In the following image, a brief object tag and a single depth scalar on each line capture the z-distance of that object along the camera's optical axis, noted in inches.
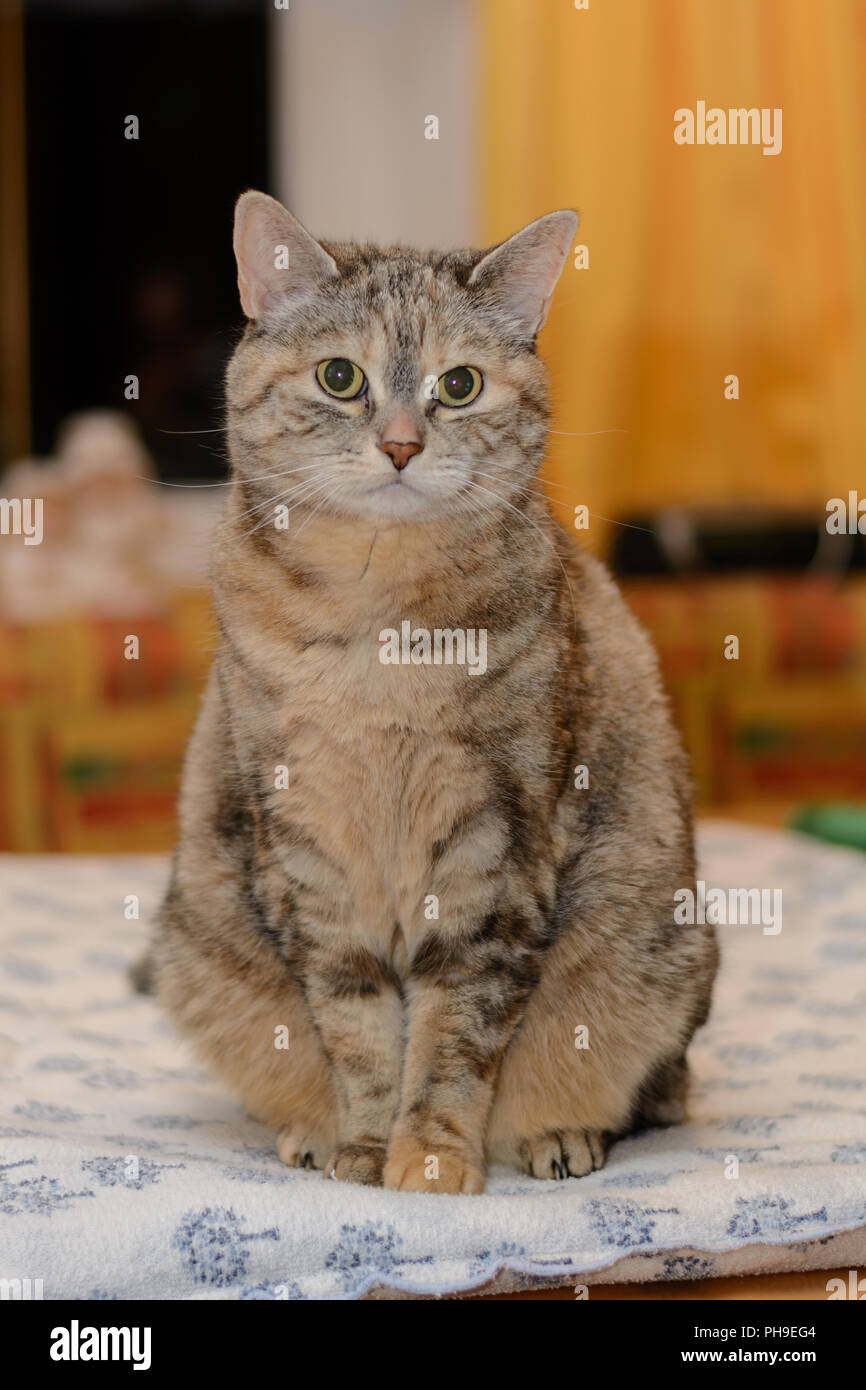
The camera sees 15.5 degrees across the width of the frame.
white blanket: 39.6
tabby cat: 42.8
